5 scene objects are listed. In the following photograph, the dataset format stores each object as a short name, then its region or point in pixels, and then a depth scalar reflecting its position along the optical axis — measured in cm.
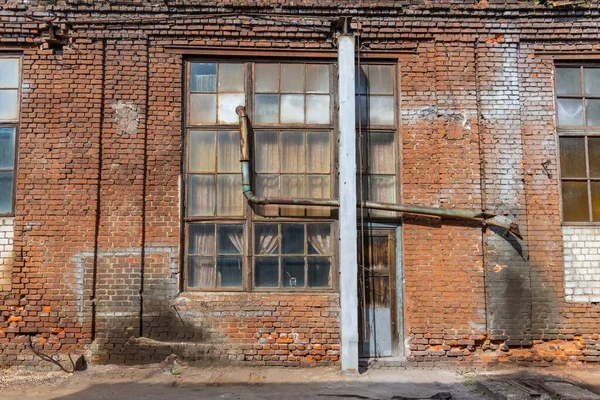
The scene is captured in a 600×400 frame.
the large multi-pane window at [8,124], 731
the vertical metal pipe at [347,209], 688
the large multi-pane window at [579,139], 748
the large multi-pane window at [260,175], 736
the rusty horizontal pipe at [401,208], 717
